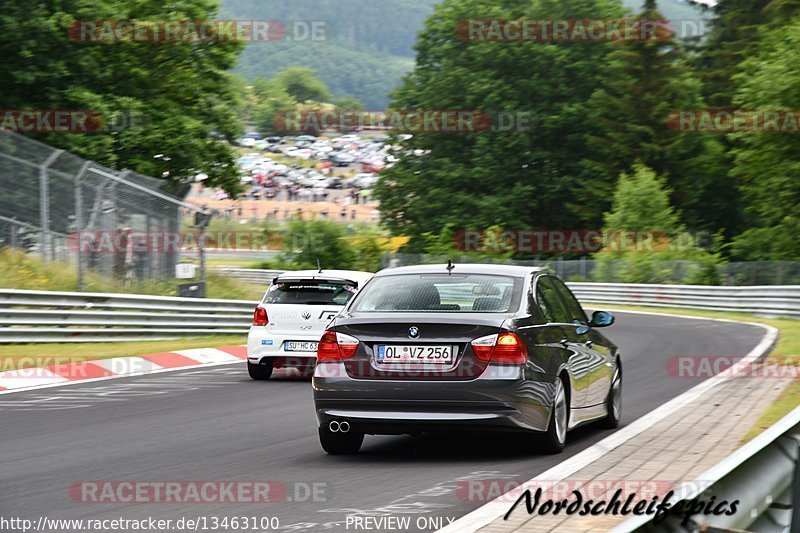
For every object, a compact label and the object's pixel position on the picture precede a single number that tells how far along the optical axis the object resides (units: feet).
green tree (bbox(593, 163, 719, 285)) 176.45
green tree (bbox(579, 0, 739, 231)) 230.89
